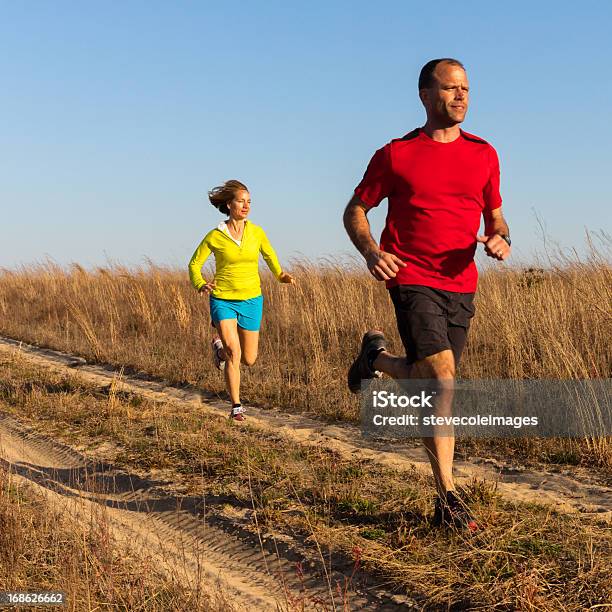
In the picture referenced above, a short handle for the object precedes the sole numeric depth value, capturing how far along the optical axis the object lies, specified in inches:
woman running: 251.6
